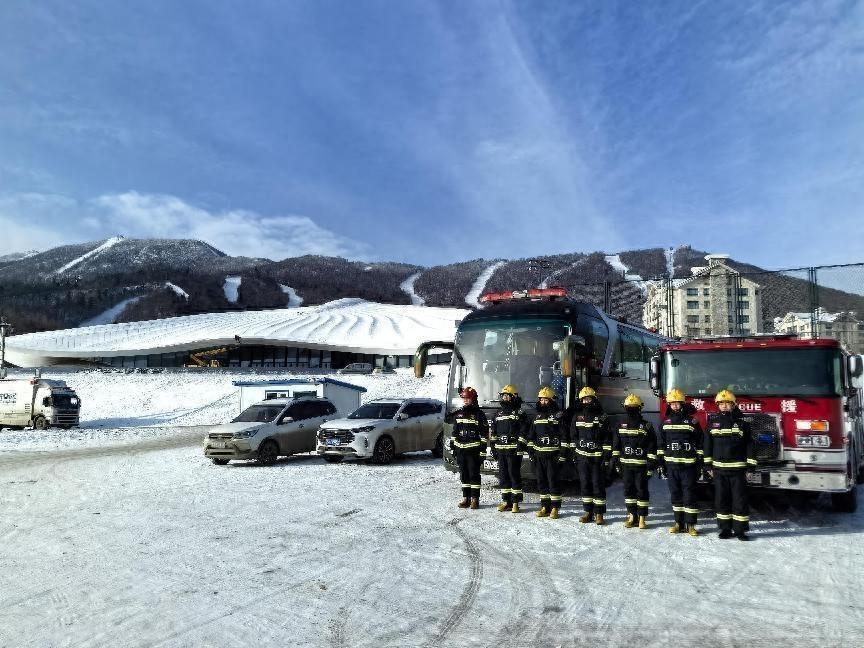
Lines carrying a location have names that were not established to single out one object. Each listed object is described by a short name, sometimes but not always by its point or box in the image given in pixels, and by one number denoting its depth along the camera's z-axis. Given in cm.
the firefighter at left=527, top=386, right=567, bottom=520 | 980
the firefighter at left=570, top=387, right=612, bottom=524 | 931
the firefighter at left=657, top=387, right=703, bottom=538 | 859
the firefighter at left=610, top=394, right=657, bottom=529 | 902
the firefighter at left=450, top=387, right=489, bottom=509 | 1041
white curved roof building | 7881
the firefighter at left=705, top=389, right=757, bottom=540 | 819
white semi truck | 2936
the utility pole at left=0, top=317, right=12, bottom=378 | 4753
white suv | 1602
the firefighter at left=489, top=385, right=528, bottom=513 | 1023
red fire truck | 880
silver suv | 1620
